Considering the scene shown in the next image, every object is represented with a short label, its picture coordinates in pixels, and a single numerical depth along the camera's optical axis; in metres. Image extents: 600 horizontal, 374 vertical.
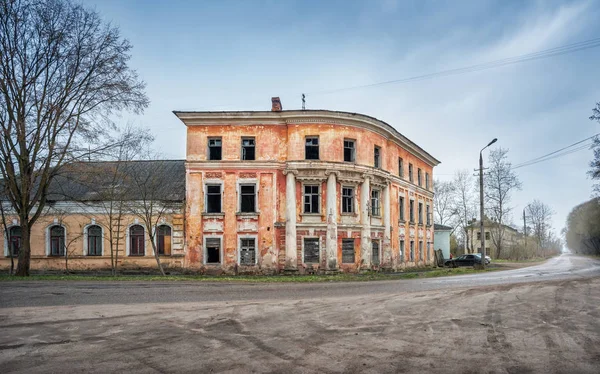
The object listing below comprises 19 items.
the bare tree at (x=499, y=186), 53.25
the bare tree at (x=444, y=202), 62.06
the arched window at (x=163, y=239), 28.38
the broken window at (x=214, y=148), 27.42
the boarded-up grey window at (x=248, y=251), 26.64
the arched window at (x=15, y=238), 29.55
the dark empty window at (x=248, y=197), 27.16
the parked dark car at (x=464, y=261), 38.69
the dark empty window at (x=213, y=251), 26.86
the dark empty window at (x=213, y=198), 27.20
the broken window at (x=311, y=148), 27.17
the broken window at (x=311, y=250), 26.53
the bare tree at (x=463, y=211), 60.62
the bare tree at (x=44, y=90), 21.17
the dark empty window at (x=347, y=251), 26.91
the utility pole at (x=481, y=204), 28.47
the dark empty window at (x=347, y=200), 27.64
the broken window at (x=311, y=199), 27.02
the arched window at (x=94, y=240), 28.83
